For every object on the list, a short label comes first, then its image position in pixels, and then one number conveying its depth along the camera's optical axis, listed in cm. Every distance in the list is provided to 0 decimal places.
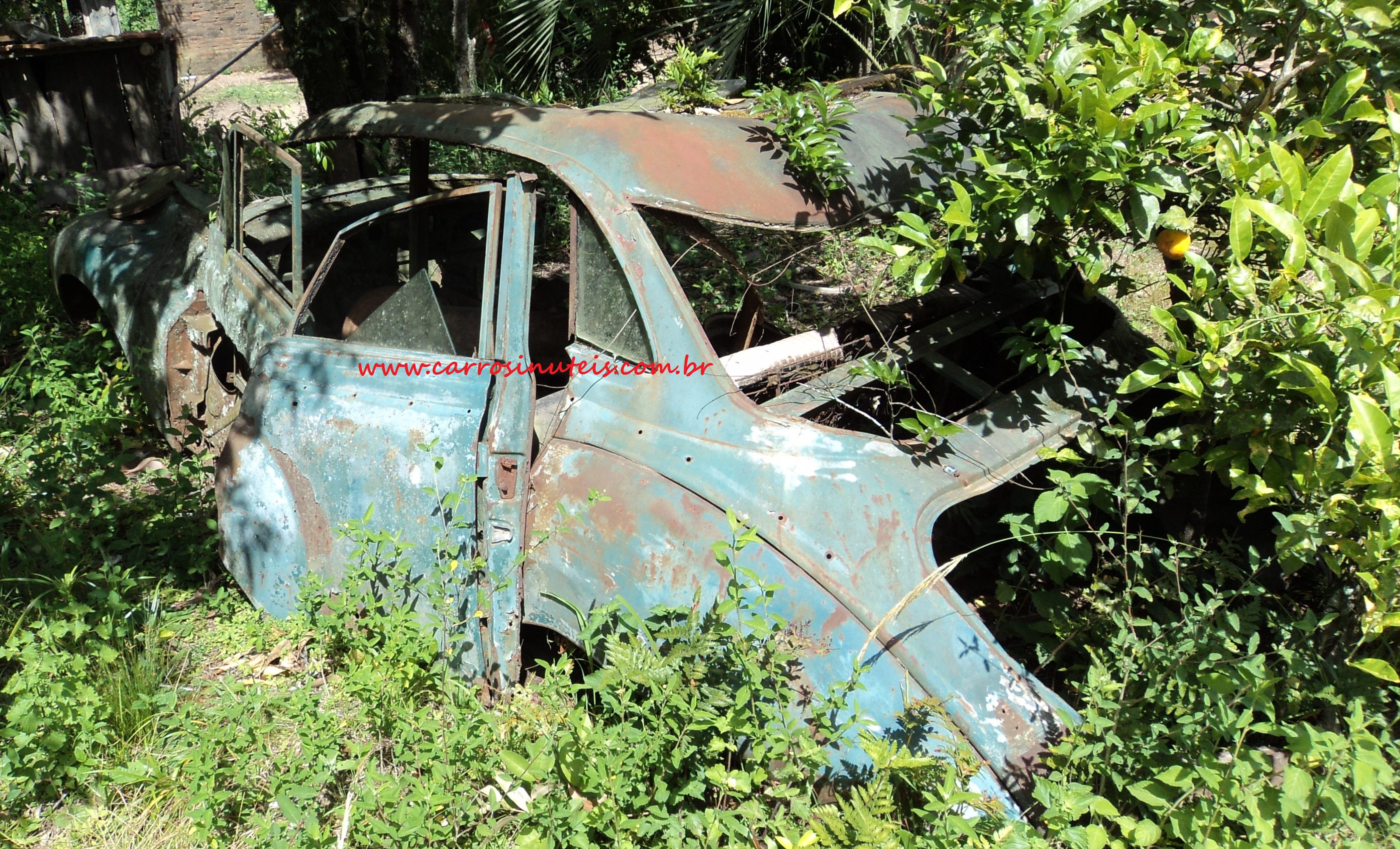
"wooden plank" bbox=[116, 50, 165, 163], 857
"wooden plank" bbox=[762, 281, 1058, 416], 284
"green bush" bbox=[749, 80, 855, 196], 300
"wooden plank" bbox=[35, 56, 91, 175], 827
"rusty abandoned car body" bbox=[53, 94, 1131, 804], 233
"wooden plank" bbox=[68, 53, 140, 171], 843
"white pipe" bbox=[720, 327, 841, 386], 297
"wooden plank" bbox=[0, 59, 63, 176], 816
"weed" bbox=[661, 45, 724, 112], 369
